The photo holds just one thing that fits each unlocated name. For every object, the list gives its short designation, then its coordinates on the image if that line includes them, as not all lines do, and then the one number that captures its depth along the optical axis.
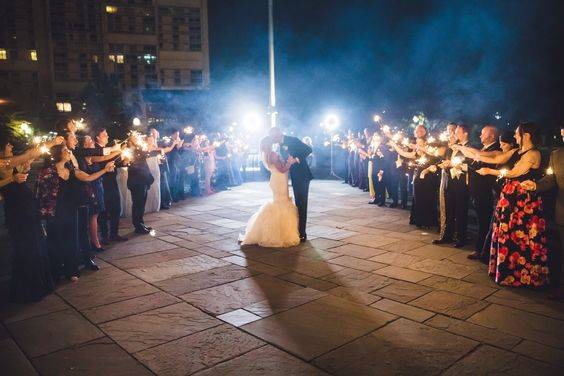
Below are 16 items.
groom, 7.64
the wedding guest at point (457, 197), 6.69
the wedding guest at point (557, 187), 4.73
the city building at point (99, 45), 67.00
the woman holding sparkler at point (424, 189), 8.51
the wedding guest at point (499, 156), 5.51
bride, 7.23
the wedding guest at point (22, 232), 4.85
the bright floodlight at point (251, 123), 23.86
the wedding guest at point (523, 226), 4.91
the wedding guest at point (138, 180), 8.37
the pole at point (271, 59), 14.77
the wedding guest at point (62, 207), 5.52
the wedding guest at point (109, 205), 7.80
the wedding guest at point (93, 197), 6.65
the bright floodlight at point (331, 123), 22.15
